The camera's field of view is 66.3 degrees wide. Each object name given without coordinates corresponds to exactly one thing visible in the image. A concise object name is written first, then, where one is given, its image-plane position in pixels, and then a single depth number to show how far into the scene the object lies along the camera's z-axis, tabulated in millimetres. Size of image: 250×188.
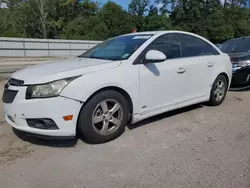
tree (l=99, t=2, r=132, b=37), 28956
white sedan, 2248
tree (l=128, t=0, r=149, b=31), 36490
